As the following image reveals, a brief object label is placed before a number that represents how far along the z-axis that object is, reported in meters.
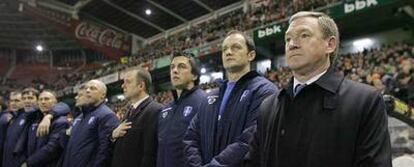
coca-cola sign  23.24
